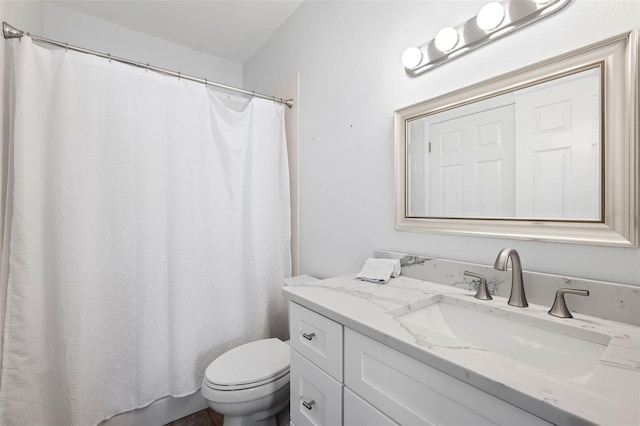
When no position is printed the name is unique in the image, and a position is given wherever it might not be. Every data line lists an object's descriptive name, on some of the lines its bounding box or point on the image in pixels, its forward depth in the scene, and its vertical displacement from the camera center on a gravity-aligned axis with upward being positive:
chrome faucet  0.85 -0.23
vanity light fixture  0.89 +0.61
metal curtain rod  1.19 +0.75
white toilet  1.22 -0.77
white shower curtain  1.25 -0.14
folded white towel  1.19 -0.27
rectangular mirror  0.76 +0.17
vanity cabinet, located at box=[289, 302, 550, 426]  0.56 -0.44
